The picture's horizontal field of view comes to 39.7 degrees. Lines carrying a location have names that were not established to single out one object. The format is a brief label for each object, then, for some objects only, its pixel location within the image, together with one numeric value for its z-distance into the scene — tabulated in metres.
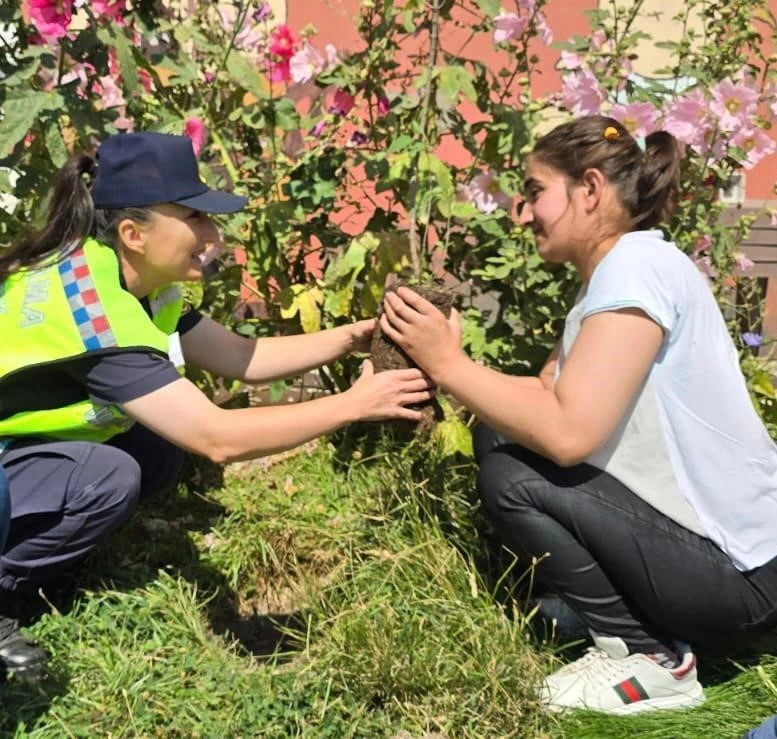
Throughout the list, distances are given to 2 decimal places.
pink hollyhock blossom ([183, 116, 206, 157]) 3.07
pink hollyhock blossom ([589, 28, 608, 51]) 3.01
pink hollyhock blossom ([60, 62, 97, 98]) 3.05
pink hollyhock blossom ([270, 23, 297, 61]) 3.29
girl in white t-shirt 2.17
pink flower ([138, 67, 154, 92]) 3.15
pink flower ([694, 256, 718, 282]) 3.18
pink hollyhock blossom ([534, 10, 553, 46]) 2.98
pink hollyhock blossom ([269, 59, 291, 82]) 3.32
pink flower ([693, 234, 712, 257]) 3.17
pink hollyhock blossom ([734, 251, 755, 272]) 3.29
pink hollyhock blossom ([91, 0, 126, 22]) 2.88
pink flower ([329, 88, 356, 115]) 3.17
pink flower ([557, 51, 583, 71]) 3.06
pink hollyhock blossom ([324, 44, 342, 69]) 3.20
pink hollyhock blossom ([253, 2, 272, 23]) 3.22
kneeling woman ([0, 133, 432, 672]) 2.19
